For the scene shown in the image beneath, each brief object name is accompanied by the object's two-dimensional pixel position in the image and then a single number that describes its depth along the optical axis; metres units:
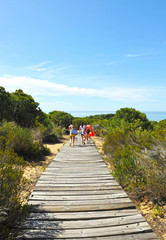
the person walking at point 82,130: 11.37
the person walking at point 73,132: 10.82
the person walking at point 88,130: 12.20
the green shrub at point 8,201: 2.58
